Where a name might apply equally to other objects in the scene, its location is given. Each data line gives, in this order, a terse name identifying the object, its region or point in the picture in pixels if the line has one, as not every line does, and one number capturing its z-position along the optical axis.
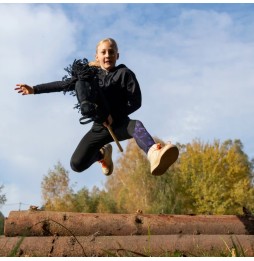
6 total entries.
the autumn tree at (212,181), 27.50
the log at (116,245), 5.15
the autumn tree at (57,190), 32.85
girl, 5.24
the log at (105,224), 5.59
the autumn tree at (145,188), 28.03
